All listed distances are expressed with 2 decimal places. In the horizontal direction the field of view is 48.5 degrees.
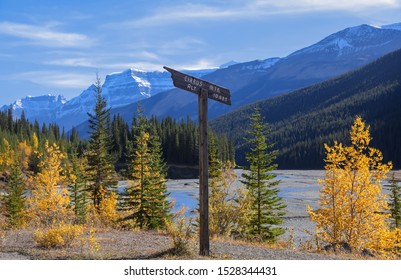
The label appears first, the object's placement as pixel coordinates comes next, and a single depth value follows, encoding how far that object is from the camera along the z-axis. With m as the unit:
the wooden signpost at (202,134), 12.94
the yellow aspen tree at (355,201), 20.69
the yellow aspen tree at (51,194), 27.44
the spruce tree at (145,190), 28.84
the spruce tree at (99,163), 35.03
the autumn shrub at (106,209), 30.28
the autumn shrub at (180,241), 12.90
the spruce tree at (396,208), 34.23
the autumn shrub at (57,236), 14.34
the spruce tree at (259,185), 29.23
